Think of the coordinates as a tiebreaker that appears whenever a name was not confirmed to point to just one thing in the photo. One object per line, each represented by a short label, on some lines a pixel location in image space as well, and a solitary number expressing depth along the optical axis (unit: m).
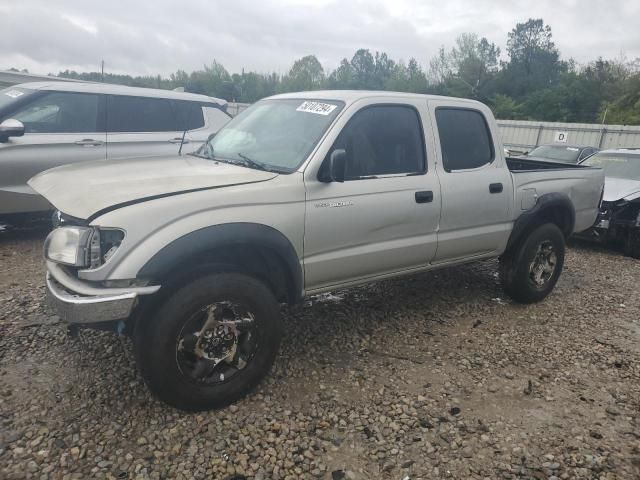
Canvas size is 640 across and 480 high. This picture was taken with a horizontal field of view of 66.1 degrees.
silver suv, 5.45
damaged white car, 7.09
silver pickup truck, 2.52
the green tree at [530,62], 49.88
